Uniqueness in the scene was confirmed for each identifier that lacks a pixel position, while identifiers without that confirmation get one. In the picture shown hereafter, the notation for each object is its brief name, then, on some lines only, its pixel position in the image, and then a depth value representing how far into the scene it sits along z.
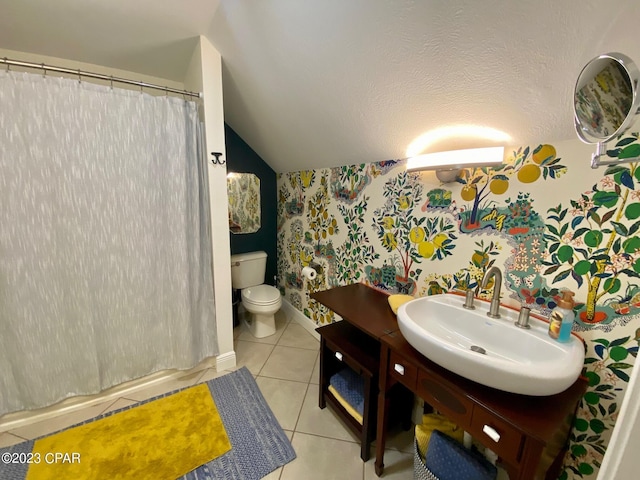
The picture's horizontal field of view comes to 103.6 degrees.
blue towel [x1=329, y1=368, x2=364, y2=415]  1.35
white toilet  2.21
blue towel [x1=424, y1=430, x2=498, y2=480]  0.94
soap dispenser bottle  0.85
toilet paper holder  2.23
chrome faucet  0.99
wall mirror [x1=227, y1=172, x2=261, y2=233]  2.48
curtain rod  1.16
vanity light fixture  1.01
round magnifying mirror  0.50
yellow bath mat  1.21
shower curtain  1.27
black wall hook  1.64
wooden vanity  0.69
